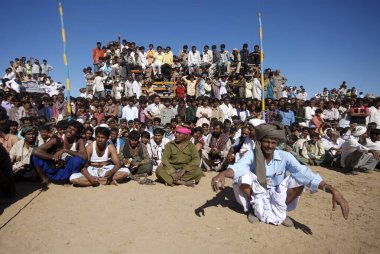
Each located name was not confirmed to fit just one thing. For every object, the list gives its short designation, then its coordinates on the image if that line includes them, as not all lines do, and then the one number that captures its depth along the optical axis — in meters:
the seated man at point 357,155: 6.93
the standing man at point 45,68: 16.75
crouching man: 3.59
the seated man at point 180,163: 5.70
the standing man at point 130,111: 11.13
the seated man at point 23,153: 5.64
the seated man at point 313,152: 7.99
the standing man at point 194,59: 15.84
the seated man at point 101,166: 5.40
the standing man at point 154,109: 11.21
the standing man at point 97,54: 15.47
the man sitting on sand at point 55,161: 5.36
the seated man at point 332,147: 7.83
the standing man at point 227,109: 11.54
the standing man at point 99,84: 13.79
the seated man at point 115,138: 7.50
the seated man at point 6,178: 4.64
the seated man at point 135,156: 6.30
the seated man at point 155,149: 6.98
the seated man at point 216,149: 7.12
